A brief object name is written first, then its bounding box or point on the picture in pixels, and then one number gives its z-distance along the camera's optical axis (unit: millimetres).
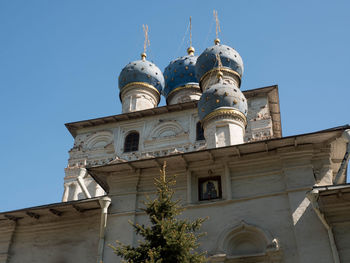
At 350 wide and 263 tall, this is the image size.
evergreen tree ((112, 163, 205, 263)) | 7336
